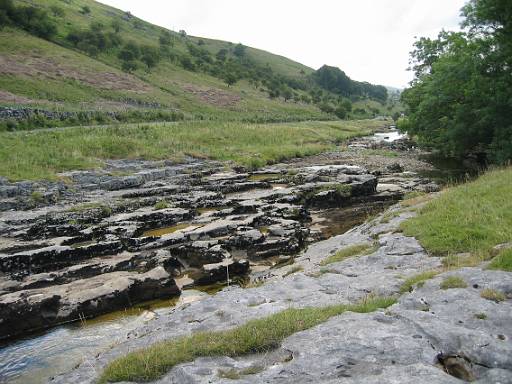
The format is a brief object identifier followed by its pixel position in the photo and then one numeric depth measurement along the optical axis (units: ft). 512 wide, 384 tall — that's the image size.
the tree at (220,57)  618.93
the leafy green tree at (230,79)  458.50
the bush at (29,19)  348.79
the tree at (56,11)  453.86
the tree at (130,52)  397.02
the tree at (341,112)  500.74
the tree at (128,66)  372.79
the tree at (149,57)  408.67
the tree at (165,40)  546.67
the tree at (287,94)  511.98
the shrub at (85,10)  550.57
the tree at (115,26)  509.35
